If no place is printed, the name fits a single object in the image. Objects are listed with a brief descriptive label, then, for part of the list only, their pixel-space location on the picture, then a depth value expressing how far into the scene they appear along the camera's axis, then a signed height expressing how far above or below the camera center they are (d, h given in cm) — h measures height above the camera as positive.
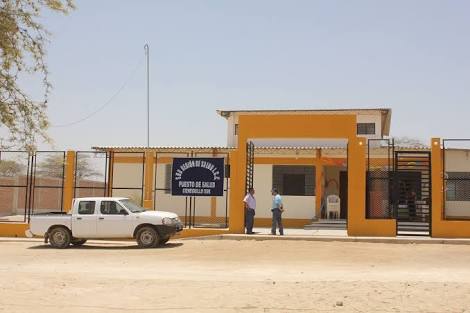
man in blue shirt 2188 -15
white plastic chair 2833 +4
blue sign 2311 +103
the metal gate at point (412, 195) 2191 +51
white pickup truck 1956 -66
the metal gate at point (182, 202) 2947 +10
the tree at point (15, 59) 968 +227
